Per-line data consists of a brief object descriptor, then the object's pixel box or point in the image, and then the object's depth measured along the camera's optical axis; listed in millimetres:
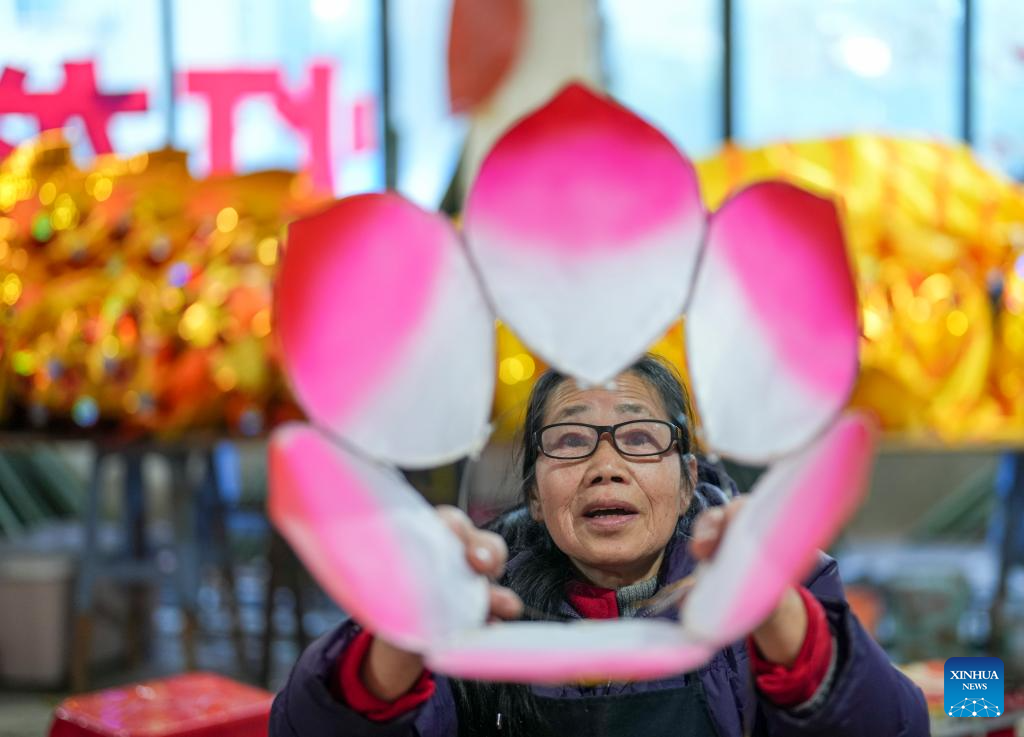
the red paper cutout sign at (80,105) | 7190
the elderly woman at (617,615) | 2301
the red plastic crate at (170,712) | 3445
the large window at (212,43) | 11356
